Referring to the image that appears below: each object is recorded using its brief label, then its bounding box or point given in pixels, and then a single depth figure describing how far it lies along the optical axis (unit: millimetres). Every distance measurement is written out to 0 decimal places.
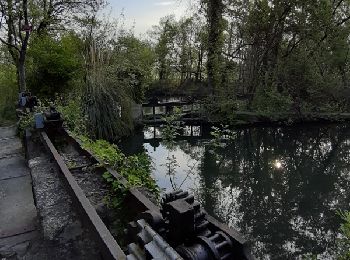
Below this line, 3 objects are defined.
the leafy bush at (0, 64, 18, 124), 11391
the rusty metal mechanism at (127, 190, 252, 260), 1440
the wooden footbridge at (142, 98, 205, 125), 13506
